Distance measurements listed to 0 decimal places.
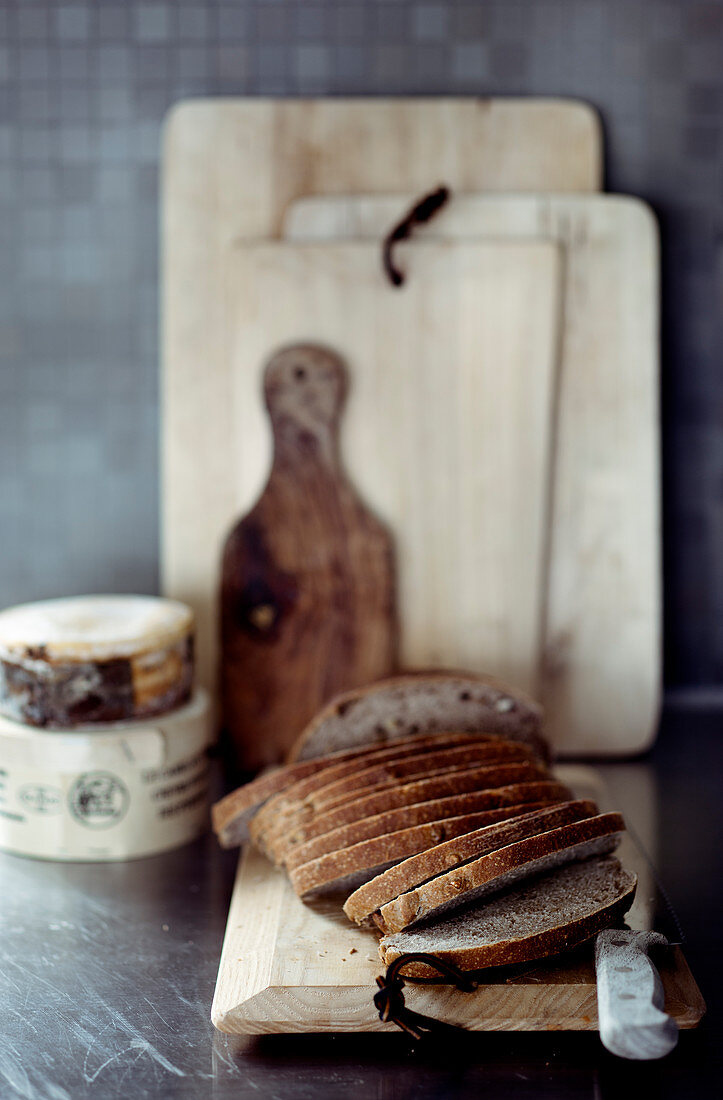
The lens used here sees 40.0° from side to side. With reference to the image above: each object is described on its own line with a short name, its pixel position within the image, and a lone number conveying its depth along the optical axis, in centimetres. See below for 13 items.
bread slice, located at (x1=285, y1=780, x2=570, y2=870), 83
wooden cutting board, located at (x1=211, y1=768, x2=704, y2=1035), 72
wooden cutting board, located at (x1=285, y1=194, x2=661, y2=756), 122
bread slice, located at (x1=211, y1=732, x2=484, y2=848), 94
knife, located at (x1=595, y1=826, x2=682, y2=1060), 63
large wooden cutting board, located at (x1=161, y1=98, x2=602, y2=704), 124
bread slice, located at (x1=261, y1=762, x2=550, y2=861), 86
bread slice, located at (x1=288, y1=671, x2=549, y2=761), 105
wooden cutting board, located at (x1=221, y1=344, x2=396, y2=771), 123
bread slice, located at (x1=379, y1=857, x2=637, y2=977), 72
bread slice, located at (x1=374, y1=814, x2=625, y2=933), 75
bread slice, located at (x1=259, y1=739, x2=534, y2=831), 90
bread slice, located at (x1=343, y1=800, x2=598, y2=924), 77
